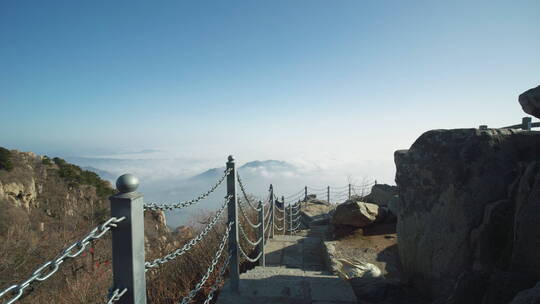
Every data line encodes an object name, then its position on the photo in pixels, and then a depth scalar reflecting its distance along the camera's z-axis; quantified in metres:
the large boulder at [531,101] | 3.14
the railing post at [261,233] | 4.88
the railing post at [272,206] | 7.04
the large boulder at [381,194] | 10.03
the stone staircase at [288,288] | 3.07
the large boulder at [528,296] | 1.43
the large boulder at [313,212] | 11.71
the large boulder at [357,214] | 7.04
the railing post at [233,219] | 3.27
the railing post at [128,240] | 1.35
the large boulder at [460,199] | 2.65
